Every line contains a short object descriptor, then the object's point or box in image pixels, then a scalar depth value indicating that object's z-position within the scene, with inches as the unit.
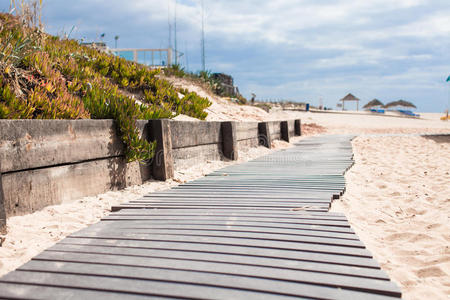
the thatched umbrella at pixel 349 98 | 1828.0
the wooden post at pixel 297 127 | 589.6
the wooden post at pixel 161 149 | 187.5
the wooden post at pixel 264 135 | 372.2
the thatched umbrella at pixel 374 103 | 1908.0
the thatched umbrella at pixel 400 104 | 1806.1
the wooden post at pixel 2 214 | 102.9
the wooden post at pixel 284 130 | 463.2
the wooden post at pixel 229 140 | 274.8
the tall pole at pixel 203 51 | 796.6
